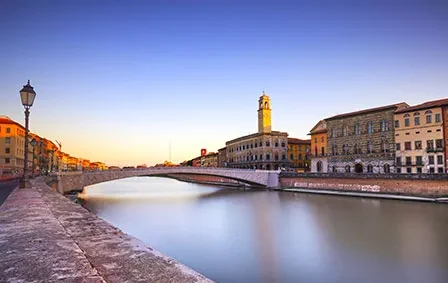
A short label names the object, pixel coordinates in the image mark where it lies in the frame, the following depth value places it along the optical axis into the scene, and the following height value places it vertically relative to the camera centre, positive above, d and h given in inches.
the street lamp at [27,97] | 454.6 +96.4
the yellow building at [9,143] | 2238.3 +143.1
